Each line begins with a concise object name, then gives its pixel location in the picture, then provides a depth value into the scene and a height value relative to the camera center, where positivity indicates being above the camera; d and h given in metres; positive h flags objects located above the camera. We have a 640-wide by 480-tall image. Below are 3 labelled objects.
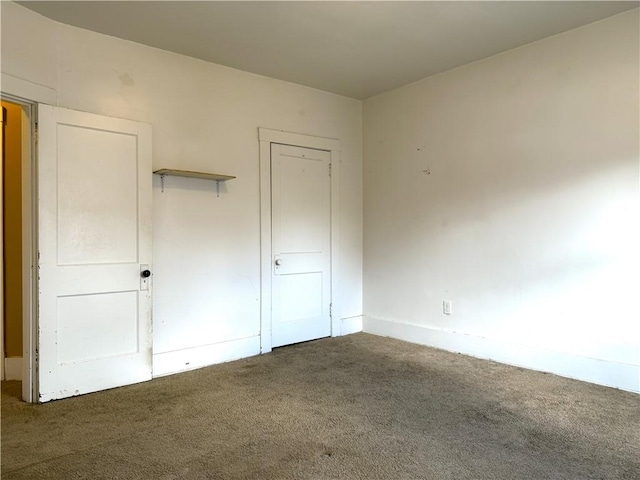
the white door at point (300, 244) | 4.31 -0.03
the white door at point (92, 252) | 2.92 -0.07
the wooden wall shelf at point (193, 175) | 3.41 +0.56
